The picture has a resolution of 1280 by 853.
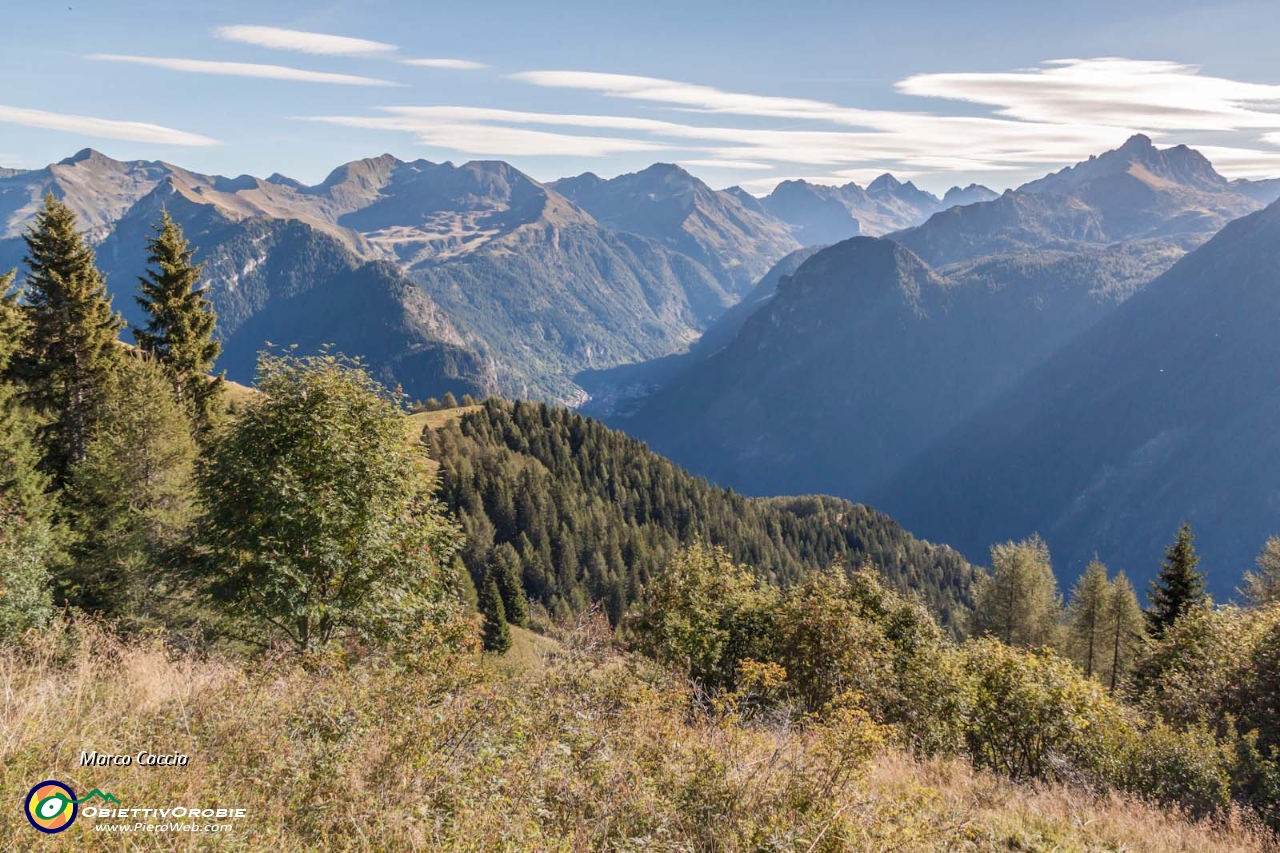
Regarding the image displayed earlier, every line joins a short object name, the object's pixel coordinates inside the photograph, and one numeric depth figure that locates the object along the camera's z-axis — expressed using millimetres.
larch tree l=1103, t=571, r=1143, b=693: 64562
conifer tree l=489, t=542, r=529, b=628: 83062
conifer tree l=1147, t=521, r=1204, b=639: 52281
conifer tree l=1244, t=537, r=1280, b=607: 56222
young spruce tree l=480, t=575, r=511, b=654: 65438
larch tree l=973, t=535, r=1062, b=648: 72125
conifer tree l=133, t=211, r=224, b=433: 37688
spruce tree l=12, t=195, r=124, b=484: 32781
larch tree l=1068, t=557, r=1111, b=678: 65062
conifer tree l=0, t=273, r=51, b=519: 27406
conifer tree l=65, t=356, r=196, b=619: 26828
